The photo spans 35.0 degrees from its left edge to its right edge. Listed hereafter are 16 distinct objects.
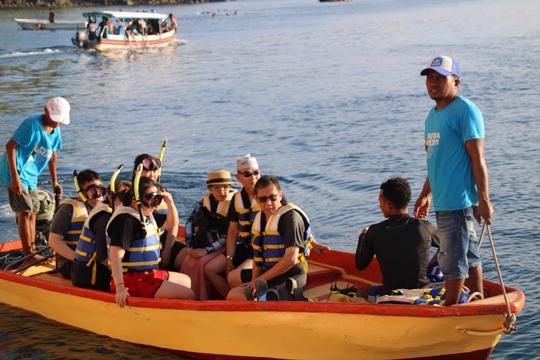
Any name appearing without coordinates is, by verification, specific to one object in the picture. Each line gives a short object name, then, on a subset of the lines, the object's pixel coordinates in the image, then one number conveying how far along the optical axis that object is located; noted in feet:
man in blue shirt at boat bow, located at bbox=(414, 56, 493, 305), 18.21
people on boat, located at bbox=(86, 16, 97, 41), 135.44
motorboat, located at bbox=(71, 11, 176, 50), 133.28
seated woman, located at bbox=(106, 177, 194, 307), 21.85
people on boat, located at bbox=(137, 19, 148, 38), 139.33
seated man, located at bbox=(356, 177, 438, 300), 20.26
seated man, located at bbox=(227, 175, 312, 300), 21.34
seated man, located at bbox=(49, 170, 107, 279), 24.73
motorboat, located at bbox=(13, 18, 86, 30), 185.37
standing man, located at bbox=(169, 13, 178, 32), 146.75
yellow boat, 19.02
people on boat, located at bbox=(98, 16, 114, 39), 134.41
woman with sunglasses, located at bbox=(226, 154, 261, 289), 23.81
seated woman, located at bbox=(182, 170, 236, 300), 24.58
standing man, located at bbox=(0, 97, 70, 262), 28.09
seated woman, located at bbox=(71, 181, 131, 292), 23.06
